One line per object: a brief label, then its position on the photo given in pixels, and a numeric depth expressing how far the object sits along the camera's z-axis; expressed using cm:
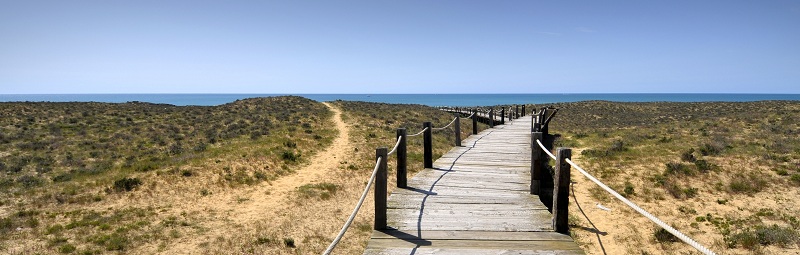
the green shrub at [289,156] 1696
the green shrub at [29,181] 1223
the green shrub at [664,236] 805
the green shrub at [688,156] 1372
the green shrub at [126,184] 1208
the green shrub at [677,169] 1229
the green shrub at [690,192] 1063
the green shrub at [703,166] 1234
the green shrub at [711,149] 1447
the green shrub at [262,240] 841
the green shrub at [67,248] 763
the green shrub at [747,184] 1045
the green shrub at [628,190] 1118
